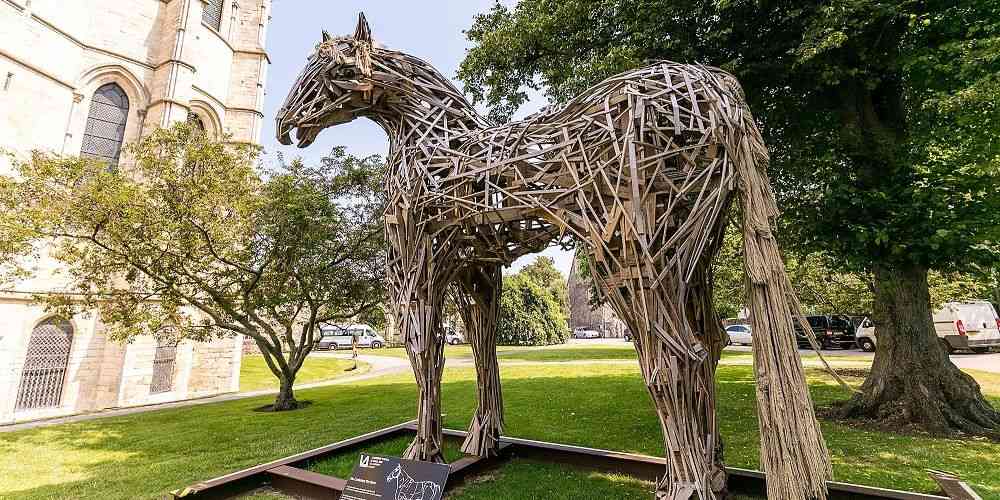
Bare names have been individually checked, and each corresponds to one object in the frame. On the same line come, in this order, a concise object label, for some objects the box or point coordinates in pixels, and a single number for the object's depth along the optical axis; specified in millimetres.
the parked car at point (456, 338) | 45000
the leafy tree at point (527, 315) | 35031
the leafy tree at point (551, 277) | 47500
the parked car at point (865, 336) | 21719
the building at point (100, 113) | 15039
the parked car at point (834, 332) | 24422
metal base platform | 3928
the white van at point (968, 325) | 18828
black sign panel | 3461
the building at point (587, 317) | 63375
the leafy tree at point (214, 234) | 9398
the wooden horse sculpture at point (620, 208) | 2643
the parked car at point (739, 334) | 30044
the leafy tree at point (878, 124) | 6086
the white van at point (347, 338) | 38553
